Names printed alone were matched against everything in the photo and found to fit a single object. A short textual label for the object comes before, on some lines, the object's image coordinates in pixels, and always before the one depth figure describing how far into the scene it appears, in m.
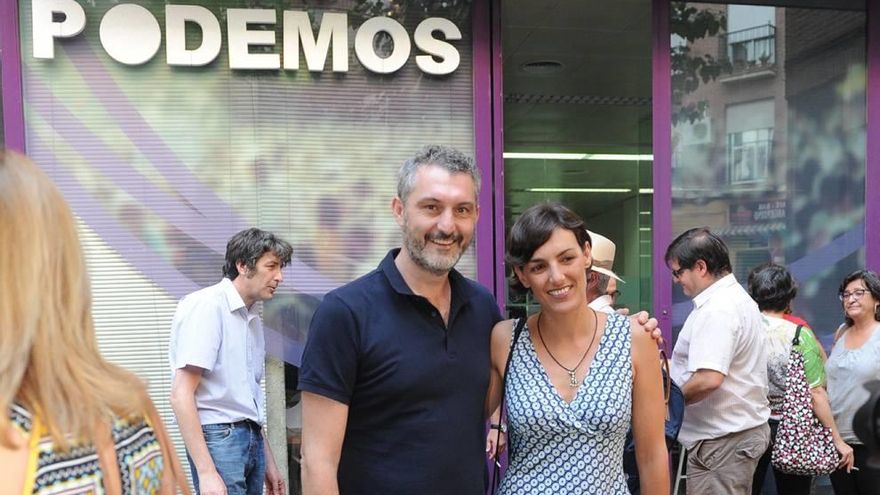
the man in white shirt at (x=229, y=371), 3.24
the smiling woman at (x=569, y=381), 2.05
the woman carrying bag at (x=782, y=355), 3.84
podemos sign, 4.25
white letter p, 4.22
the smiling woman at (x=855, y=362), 3.92
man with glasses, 3.33
